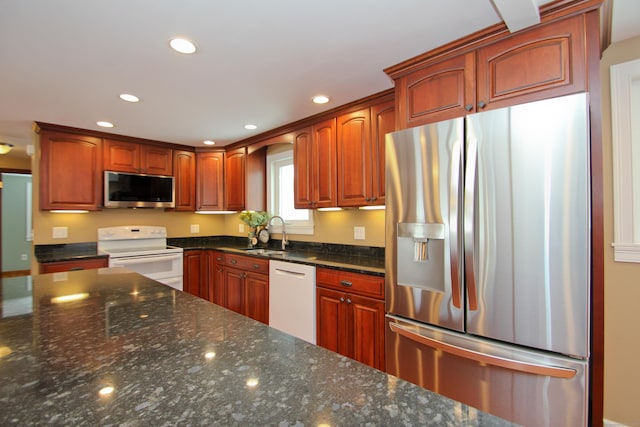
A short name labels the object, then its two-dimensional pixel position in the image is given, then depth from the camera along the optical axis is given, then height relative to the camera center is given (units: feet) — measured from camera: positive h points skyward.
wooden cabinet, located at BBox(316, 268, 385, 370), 7.08 -2.42
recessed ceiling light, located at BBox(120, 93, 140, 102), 8.09 +3.13
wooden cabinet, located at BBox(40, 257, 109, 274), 9.60 -1.53
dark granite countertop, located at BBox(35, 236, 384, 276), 8.14 -1.26
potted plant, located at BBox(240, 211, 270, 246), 12.57 -0.20
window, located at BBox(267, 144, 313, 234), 12.09 +1.05
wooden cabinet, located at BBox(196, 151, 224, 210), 13.79 +1.56
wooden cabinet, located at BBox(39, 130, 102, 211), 10.52 +1.60
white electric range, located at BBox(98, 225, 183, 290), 11.23 -1.29
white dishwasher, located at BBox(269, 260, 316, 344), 8.52 -2.37
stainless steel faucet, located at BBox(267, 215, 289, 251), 11.90 -0.67
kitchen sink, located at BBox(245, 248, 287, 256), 10.78 -1.28
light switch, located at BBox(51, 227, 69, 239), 11.48 -0.57
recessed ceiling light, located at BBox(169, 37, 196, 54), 5.56 +3.12
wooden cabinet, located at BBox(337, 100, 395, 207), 7.96 +1.65
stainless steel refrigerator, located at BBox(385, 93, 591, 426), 4.35 -0.71
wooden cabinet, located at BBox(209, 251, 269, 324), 10.14 -2.42
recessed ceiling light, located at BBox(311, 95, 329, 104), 8.29 +3.12
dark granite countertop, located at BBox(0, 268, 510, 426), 1.59 -1.01
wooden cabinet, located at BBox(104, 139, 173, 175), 11.82 +2.34
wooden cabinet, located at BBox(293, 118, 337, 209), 9.19 +1.54
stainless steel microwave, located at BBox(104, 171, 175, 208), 11.61 +1.03
